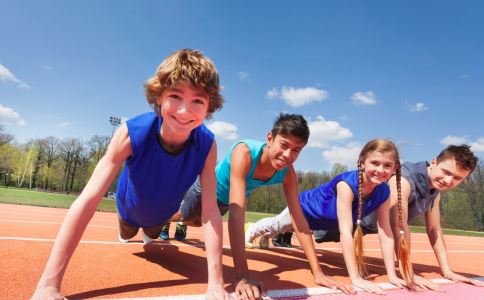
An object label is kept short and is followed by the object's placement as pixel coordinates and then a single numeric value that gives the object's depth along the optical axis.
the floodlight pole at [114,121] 55.16
